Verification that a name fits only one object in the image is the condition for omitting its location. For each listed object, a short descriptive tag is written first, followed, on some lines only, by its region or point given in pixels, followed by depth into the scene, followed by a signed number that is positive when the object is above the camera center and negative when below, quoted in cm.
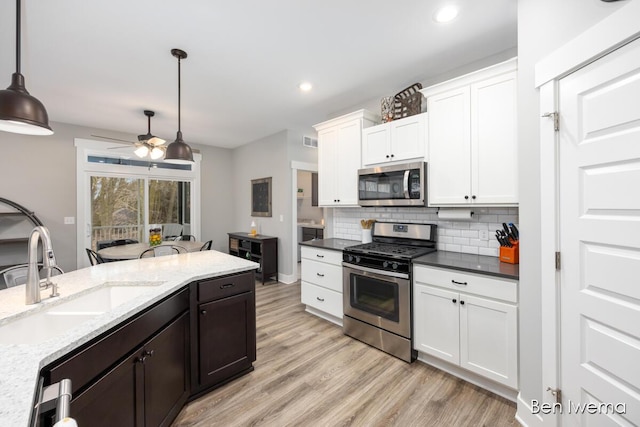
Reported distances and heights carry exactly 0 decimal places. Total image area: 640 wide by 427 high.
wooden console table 486 -71
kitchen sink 126 -53
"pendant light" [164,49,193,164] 260 +60
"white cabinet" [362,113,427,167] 267 +75
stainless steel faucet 135 -23
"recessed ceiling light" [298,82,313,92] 307 +145
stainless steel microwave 262 +29
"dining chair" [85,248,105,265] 353 -57
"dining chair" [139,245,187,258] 321 -42
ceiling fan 366 +92
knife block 214 -33
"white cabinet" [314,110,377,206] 324 +70
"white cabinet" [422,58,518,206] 211 +62
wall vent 514 +137
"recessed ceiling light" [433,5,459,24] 189 +141
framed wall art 525 +34
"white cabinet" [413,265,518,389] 189 -83
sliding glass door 458 +34
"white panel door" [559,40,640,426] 119 -13
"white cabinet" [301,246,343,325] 307 -82
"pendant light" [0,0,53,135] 125 +51
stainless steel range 243 -71
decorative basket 281 +116
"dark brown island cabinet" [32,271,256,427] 109 -77
